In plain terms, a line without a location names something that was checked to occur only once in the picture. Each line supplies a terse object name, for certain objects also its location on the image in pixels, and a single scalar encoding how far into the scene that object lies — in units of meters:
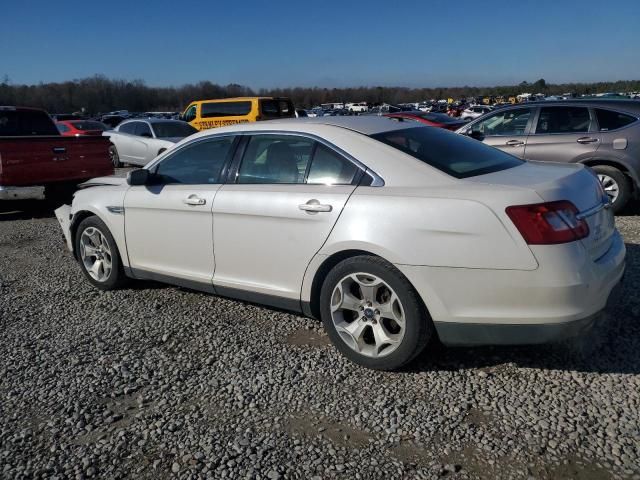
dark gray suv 7.34
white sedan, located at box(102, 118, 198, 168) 14.66
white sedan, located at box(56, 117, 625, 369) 2.93
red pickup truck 8.01
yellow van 17.38
